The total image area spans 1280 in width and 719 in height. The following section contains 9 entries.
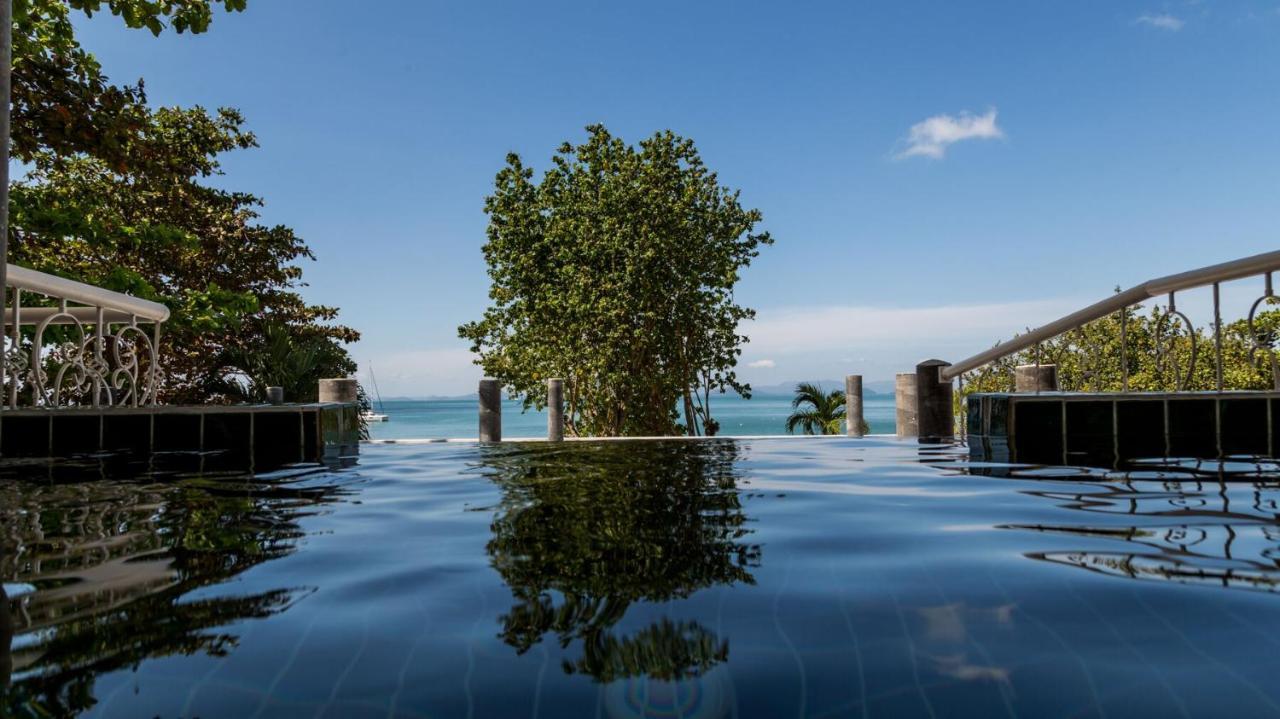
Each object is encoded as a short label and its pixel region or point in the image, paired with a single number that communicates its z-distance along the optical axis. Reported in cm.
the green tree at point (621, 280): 1688
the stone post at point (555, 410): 1035
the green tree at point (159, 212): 883
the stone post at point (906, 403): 940
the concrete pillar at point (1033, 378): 822
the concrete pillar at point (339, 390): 969
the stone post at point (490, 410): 1031
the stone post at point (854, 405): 1156
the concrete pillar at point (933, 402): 809
